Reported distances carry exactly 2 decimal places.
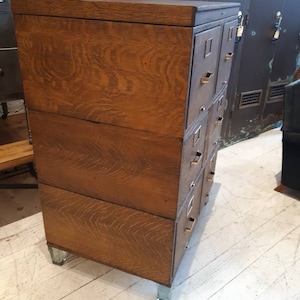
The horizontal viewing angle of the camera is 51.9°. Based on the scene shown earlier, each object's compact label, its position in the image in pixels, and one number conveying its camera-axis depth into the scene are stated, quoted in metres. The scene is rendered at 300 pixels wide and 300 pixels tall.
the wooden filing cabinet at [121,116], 0.82
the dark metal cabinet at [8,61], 1.35
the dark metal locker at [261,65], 2.27
